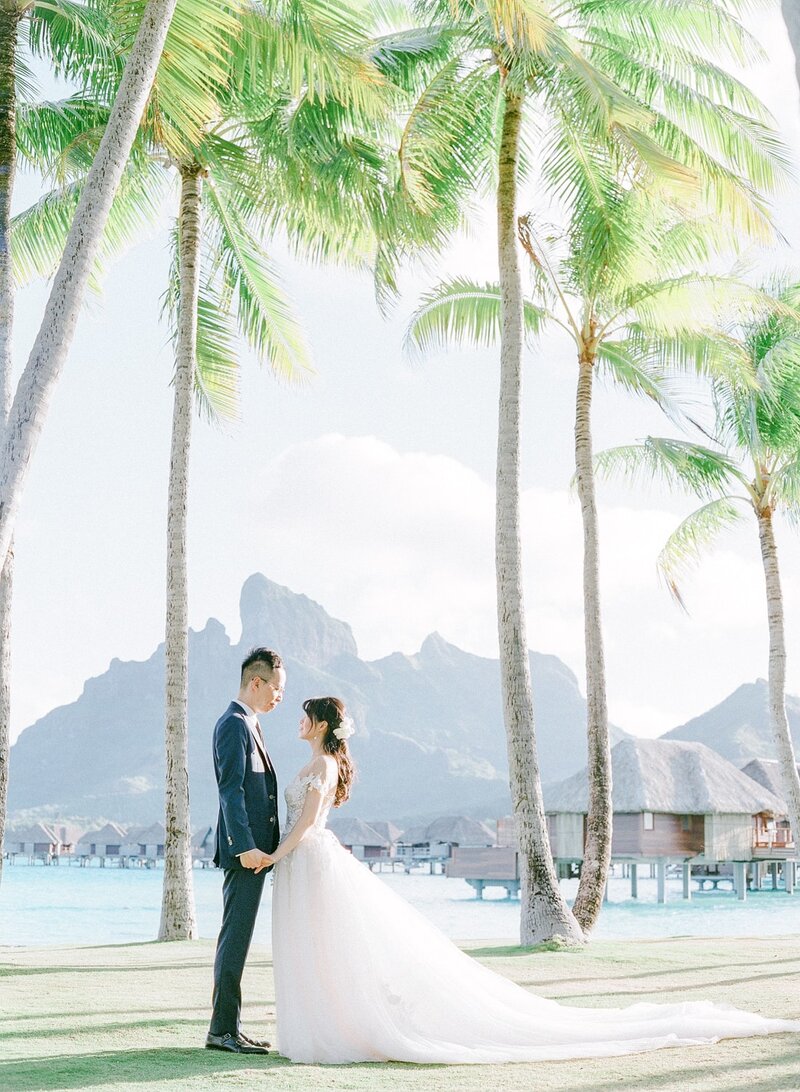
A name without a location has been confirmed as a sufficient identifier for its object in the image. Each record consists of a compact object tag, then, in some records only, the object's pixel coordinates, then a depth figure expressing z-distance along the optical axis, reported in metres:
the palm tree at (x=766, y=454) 18.84
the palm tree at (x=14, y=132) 7.39
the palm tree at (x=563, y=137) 12.44
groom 6.03
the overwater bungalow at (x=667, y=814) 42.84
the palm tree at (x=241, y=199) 13.19
